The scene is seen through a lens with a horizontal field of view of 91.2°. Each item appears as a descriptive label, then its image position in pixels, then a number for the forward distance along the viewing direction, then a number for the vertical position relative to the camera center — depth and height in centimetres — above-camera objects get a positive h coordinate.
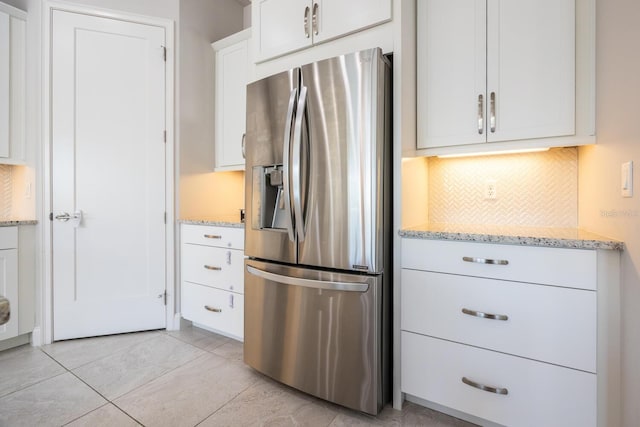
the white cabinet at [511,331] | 119 -50
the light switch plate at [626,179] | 106 +12
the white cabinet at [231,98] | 269 +100
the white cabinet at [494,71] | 146 +72
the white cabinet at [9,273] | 218 -44
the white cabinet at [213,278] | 228 -51
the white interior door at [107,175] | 237 +28
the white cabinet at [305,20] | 161 +107
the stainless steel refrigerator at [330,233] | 148 -11
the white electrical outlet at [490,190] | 189 +14
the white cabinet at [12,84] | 224 +91
